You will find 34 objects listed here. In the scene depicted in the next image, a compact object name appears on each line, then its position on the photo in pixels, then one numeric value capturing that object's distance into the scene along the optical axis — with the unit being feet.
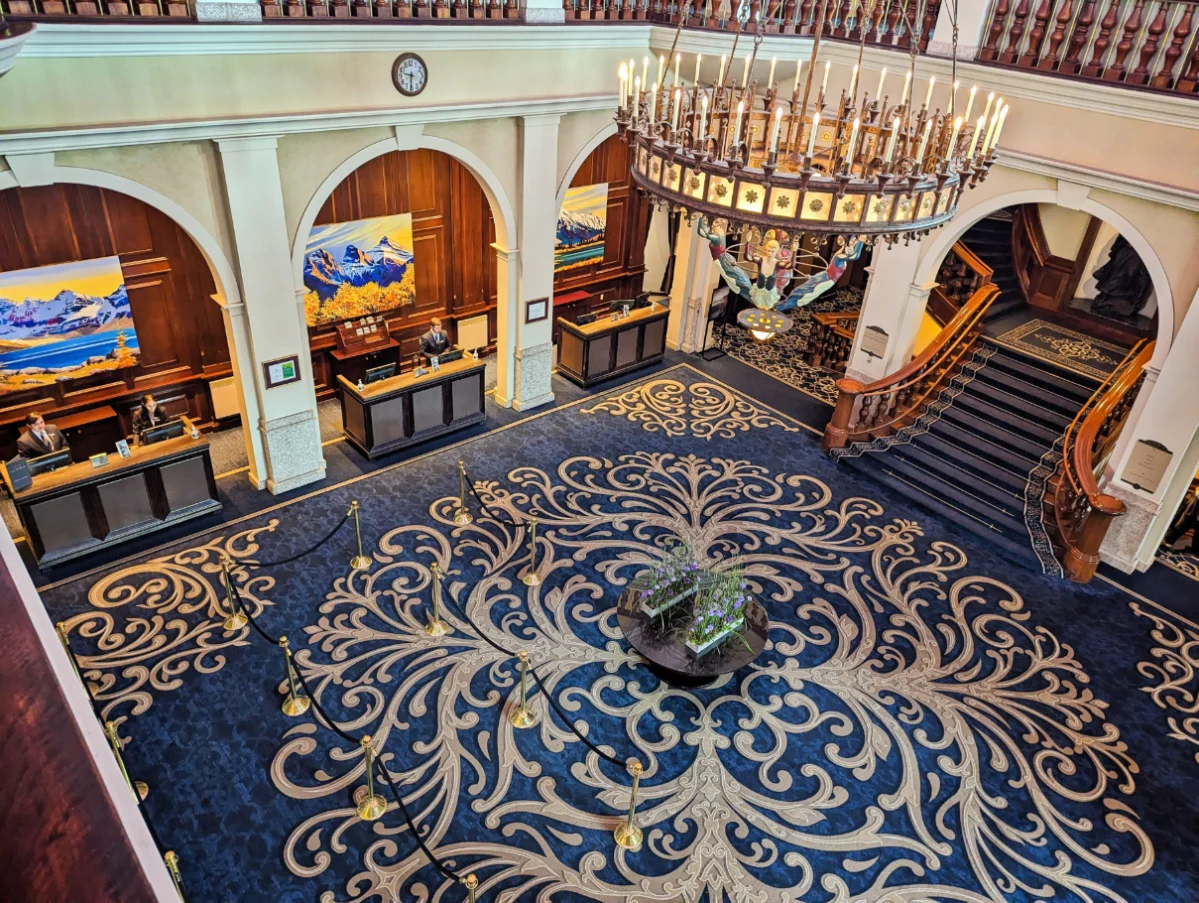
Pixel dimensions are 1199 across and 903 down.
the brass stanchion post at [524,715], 24.06
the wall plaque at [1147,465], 30.83
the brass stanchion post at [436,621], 26.53
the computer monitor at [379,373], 35.24
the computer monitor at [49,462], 28.32
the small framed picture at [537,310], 38.14
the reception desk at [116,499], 28.02
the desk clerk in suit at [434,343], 37.50
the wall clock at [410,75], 29.32
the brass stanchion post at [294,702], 23.85
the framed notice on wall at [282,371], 31.01
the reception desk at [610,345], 41.75
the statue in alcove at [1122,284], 41.57
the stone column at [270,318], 27.76
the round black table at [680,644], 24.54
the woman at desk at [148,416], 30.94
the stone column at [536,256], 35.09
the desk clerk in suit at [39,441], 28.66
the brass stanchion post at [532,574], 29.25
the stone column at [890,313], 36.63
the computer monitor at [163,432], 30.50
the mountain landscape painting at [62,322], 29.93
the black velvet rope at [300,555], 28.21
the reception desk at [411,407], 35.01
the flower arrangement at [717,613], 24.73
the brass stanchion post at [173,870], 14.05
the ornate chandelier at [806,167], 14.71
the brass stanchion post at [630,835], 21.24
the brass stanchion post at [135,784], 18.99
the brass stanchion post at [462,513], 31.89
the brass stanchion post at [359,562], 29.35
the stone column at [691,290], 44.57
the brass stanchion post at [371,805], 21.13
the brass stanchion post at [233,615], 26.13
